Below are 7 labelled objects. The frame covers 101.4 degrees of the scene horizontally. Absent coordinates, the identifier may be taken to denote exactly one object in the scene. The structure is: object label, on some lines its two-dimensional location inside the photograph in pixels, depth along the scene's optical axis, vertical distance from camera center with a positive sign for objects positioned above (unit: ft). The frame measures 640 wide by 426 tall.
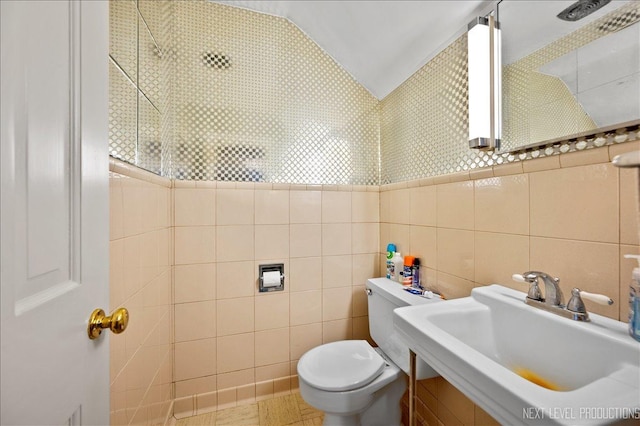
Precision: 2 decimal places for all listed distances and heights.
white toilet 3.77 -2.50
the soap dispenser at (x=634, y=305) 2.01 -0.74
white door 1.15 +0.03
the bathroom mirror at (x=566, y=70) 2.35 +1.49
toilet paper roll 5.24 -1.30
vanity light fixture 3.51 +1.78
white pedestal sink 1.54 -1.14
